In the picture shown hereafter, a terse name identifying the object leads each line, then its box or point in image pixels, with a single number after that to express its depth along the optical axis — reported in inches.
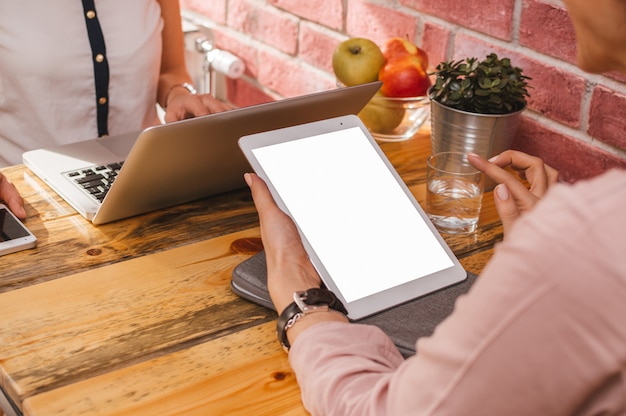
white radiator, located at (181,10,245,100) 81.5
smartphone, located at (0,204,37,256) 38.9
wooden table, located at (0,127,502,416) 29.6
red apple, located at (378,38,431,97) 53.7
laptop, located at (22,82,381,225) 38.8
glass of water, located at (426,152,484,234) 43.0
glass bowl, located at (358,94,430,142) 54.3
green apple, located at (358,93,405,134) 54.6
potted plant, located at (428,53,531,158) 46.7
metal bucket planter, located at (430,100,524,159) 46.8
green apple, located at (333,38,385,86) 55.1
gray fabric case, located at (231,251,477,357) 33.0
